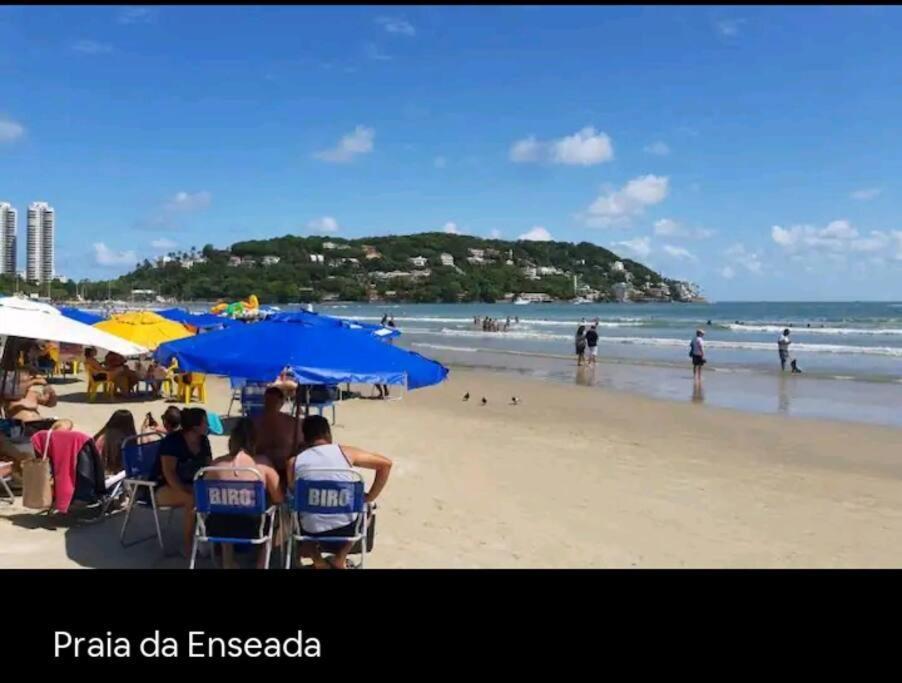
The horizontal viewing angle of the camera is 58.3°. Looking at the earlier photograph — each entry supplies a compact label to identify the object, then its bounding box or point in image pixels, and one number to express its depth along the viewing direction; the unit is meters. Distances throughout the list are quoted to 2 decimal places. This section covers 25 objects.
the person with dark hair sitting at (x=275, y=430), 6.19
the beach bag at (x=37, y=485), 6.06
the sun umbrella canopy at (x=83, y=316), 17.82
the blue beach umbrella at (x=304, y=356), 5.36
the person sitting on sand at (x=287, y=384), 9.66
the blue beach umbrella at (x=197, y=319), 18.08
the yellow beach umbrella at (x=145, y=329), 12.80
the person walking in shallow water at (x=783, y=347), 23.98
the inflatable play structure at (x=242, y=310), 22.12
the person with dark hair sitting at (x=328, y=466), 5.01
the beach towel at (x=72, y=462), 6.11
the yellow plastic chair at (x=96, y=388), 14.56
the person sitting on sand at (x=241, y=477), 5.04
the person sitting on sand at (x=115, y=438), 6.66
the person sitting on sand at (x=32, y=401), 7.50
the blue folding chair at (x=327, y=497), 4.96
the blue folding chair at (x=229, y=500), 4.98
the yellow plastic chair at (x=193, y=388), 14.55
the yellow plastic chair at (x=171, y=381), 15.34
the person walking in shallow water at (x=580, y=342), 25.78
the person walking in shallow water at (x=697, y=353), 20.81
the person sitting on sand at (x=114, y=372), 14.58
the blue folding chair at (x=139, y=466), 5.86
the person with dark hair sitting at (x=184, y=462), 5.64
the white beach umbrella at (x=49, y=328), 6.39
